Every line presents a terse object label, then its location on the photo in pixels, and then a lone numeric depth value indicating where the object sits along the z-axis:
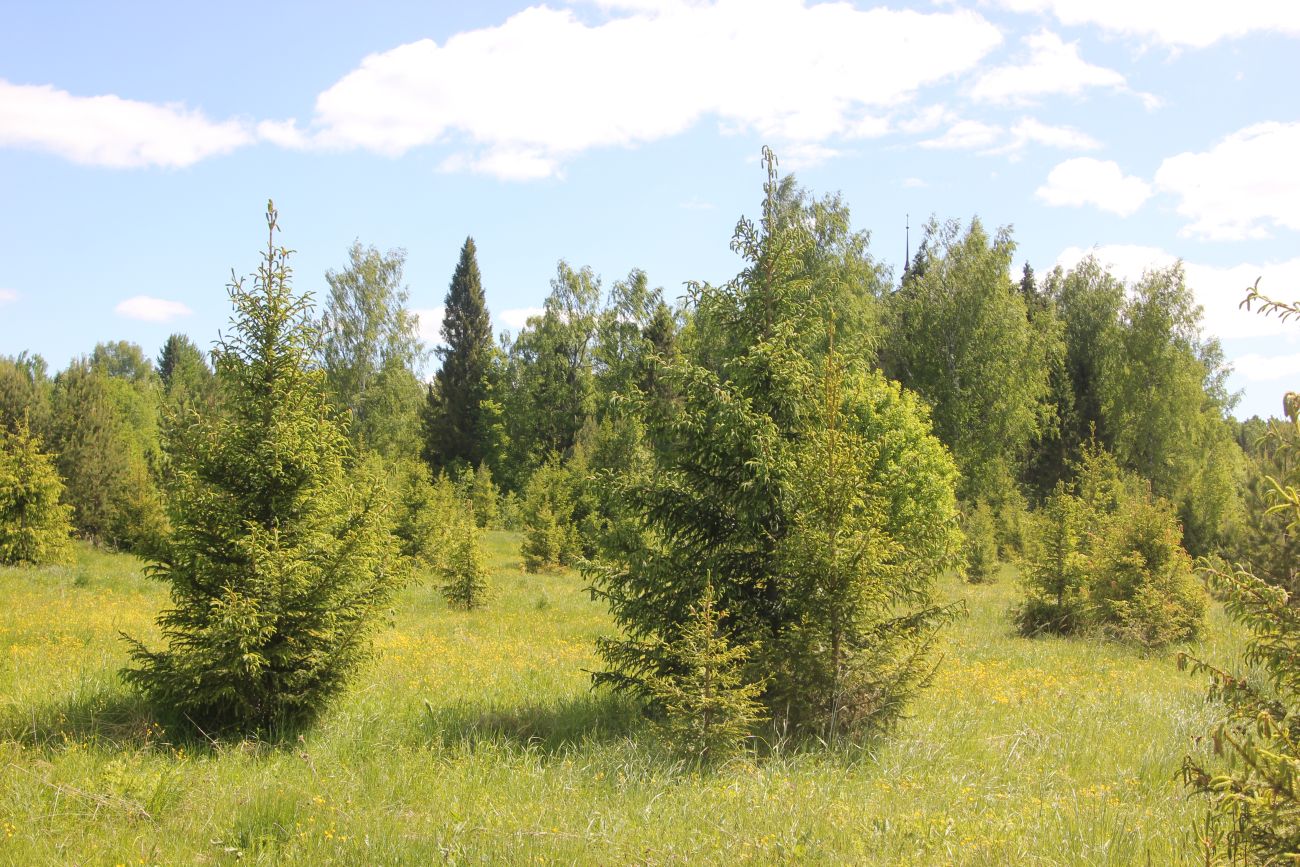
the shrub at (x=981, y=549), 29.53
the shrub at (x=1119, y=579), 15.21
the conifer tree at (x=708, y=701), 6.77
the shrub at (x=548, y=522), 27.92
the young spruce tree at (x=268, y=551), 7.33
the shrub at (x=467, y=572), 18.19
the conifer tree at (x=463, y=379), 54.12
